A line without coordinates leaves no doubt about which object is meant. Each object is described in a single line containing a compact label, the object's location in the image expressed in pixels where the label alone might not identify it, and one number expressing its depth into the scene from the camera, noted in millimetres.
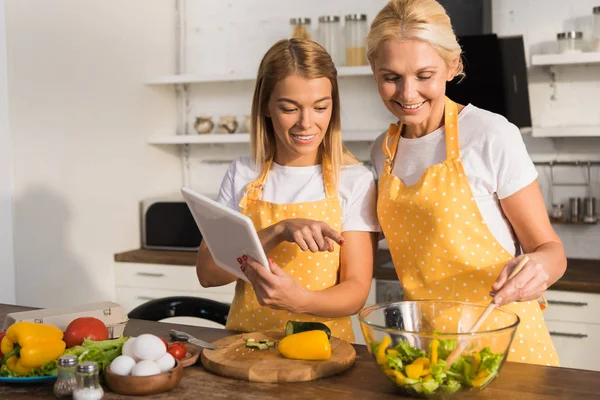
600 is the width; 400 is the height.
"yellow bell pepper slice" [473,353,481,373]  1265
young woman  1833
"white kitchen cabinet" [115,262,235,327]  3691
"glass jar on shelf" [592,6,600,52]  3182
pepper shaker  1326
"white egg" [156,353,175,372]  1392
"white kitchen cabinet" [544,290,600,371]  2967
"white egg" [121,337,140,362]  1425
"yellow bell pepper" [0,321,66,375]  1453
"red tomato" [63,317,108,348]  1571
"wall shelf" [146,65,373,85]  3846
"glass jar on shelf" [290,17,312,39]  3754
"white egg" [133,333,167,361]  1401
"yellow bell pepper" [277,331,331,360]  1484
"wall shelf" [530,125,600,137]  3191
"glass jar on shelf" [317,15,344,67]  3705
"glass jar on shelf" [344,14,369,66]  3629
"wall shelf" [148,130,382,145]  3816
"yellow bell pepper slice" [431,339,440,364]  1241
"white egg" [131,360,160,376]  1360
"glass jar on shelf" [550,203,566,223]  3479
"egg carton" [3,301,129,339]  1660
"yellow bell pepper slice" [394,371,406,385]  1284
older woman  1648
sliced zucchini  1567
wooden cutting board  1425
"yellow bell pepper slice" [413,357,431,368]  1257
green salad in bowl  1250
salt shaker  1296
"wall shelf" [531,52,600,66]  3148
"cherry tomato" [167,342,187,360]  1513
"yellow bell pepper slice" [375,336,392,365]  1314
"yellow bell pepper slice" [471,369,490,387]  1265
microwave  3909
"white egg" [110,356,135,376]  1373
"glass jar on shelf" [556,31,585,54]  3213
